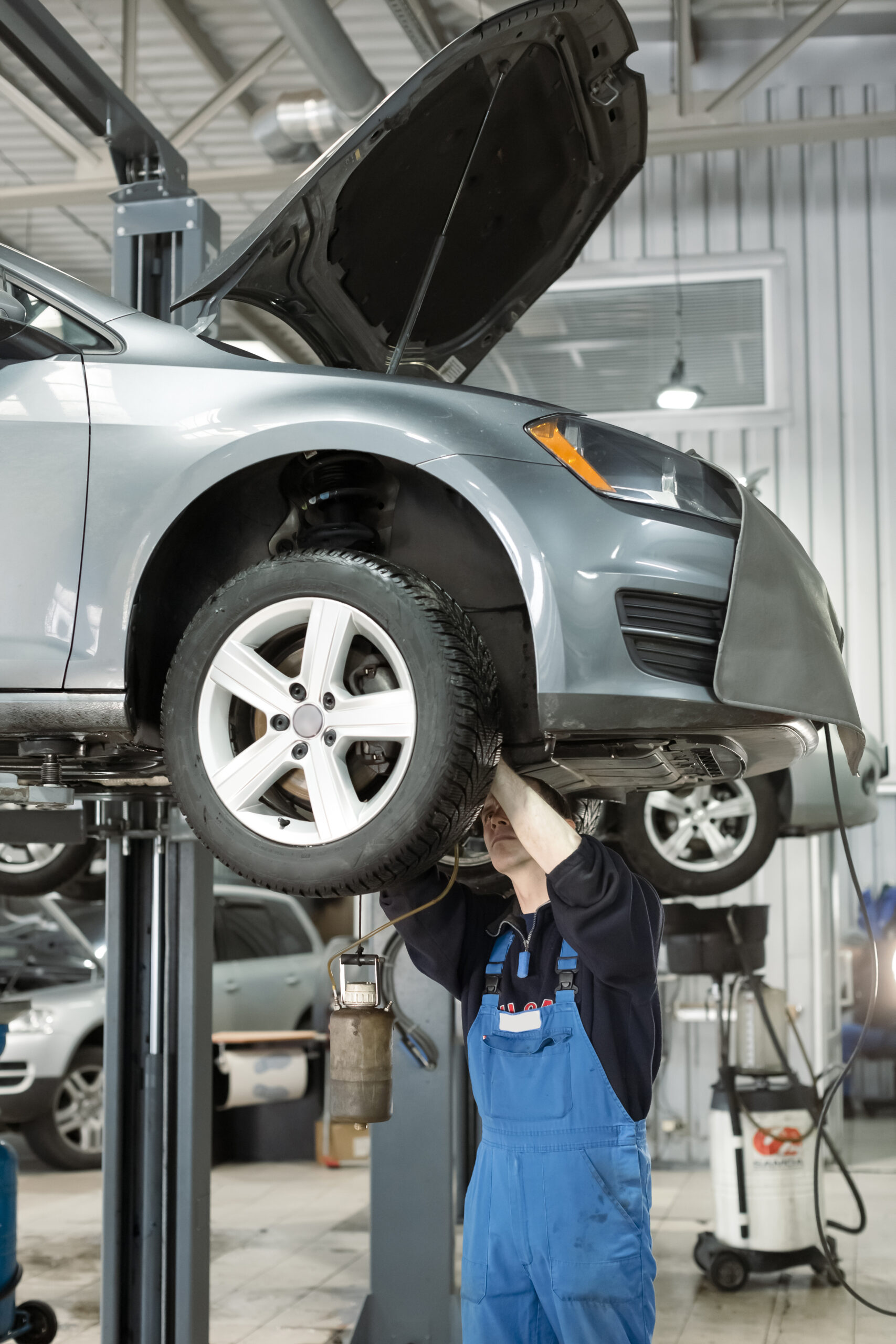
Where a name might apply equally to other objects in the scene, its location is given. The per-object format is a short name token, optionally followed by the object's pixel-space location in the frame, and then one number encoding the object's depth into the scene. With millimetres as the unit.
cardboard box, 7543
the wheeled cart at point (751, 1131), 5027
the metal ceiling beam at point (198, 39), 7172
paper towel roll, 7160
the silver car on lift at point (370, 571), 1957
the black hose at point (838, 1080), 2299
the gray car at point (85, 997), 6812
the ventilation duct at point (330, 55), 6133
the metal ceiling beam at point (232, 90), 6793
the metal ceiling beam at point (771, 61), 6527
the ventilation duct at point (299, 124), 6723
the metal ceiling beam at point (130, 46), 6344
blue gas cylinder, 3869
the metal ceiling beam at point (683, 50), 6688
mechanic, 2287
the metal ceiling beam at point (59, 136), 7172
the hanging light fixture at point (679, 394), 8078
